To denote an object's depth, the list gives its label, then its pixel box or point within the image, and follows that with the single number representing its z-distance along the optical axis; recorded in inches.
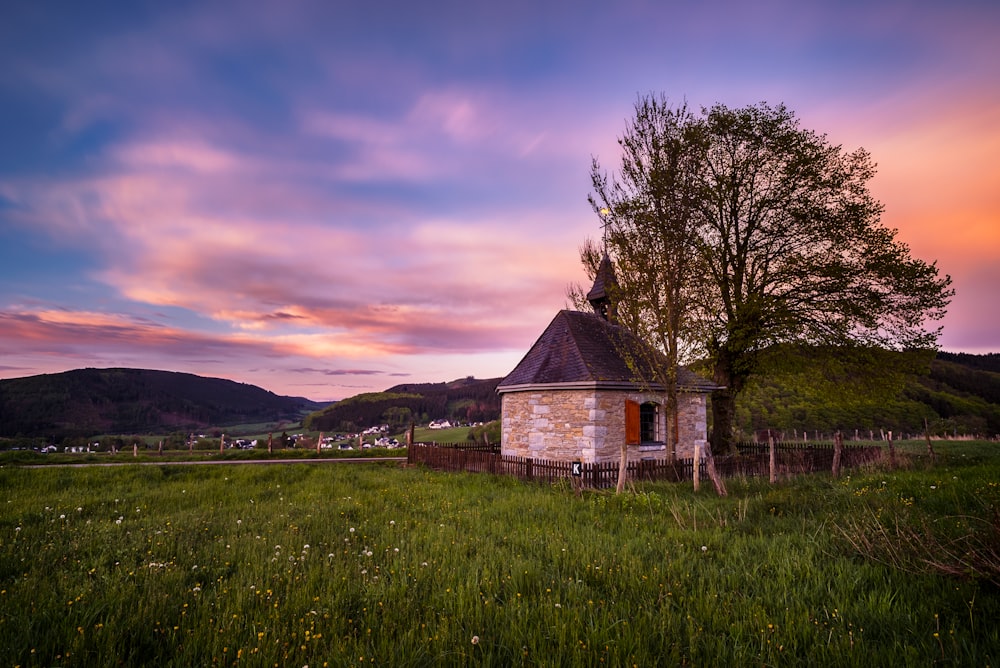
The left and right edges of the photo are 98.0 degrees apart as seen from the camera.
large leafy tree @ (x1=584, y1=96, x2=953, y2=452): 660.2
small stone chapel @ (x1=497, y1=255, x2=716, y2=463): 656.1
